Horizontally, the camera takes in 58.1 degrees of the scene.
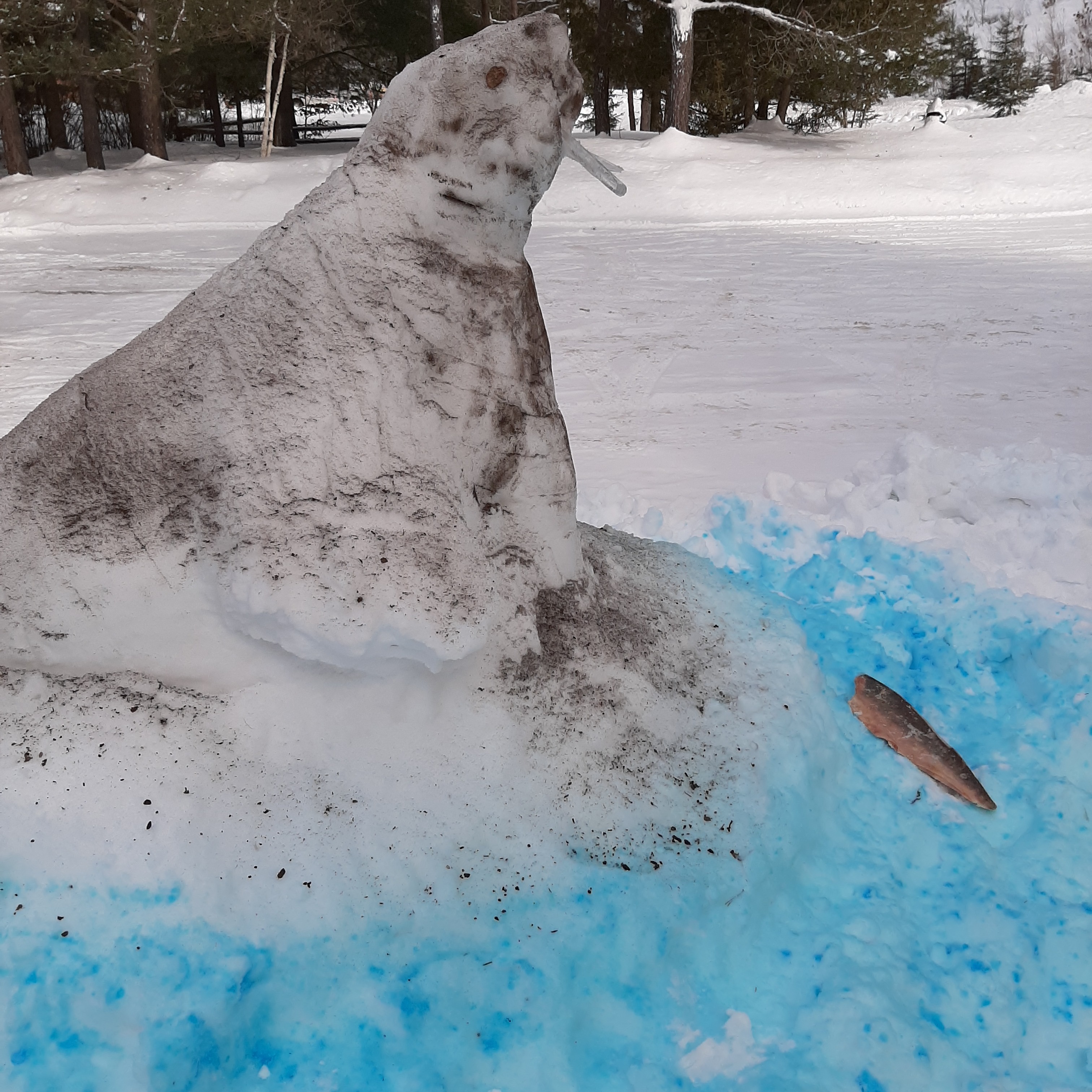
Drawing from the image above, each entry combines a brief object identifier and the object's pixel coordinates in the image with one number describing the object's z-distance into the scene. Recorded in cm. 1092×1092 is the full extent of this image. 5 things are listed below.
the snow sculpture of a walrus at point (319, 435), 193
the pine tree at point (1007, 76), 2303
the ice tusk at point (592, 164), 223
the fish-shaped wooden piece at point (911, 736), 246
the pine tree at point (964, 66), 2741
